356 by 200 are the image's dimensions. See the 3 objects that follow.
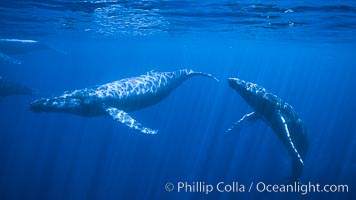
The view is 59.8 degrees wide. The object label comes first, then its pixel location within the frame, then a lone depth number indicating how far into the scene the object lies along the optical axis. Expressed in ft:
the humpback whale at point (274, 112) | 40.43
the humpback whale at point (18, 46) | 95.82
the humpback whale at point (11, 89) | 67.31
